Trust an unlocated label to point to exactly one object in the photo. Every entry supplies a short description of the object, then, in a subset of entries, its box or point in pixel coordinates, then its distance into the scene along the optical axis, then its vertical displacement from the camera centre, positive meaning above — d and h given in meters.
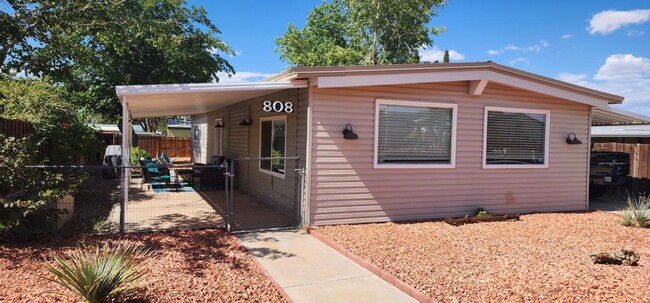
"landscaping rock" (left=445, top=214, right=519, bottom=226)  7.38 -1.20
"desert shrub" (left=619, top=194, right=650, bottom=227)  7.56 -1.09
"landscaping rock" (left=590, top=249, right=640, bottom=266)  5.16 -1.25
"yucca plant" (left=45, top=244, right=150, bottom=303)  3.58 -1.17
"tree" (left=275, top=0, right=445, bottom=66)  26.19 +7.85
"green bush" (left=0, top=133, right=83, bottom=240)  5.37 -0.71
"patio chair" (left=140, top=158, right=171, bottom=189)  11.32 -0.84
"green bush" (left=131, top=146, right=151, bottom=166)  15.68 -0.41
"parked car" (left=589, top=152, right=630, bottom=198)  10.80 -0.38
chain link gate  7.11 -1.10
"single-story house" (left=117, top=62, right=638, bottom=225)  6.89 +0.28
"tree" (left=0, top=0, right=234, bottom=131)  7.15 +2.45
